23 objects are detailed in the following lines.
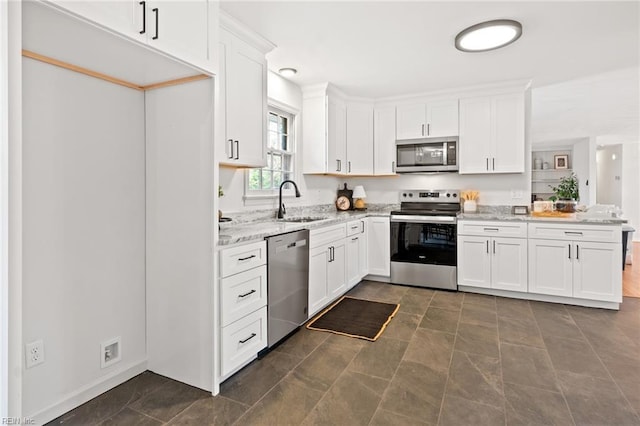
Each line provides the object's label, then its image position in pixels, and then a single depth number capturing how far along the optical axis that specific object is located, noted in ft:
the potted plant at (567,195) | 13.20
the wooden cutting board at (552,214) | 12.48
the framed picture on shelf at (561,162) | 29.40
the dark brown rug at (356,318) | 9.37
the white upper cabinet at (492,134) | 13.19
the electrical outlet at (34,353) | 5.38
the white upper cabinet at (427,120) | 14.11
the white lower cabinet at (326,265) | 10.03
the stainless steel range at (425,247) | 13.07
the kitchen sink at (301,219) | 10.90
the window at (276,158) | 11.38
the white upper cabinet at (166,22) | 4.38
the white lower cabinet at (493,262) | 12.10
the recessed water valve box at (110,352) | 6.52
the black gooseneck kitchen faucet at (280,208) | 11.37
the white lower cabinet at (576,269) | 10.94
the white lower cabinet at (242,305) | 6.64
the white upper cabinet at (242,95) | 8.26
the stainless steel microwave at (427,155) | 14.08
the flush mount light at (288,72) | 11.50
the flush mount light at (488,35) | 8.40
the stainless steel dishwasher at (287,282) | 8.02
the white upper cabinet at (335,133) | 13.50
